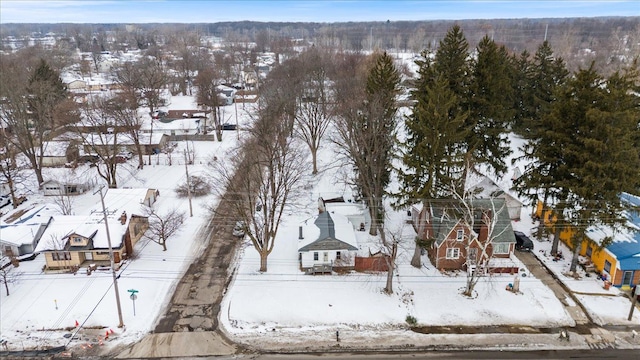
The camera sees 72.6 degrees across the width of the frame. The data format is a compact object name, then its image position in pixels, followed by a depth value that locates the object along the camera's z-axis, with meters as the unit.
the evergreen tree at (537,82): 40.34
